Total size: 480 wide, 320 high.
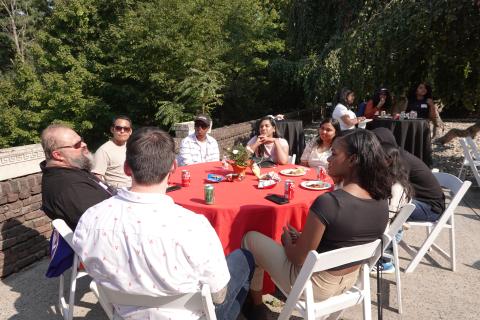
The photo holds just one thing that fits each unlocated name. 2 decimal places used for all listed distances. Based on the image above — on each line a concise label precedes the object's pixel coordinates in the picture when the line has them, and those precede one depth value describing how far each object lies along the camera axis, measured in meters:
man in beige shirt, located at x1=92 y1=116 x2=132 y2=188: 3.79
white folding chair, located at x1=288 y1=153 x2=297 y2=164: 4.54
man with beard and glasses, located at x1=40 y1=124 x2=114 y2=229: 2.44
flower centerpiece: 3.06
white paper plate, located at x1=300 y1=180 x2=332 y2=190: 2.88
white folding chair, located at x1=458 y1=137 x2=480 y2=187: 5.14
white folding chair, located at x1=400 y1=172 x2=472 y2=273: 2.91
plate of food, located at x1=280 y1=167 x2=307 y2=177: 3.39
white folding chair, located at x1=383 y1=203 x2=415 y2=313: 2.25
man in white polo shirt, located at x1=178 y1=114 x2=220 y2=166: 4.47
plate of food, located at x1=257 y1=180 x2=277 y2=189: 2.92
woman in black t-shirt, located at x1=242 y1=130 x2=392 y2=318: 1.90
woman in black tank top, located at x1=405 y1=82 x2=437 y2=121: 7.29
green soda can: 2.51
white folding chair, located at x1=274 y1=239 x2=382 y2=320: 1.80
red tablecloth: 2.45
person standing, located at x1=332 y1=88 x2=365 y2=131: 6.66
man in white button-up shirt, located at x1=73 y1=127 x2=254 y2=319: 1.42
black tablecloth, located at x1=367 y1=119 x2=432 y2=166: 6.32
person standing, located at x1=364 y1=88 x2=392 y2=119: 8.12
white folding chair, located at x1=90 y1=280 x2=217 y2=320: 1.50
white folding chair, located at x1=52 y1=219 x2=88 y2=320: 2.15
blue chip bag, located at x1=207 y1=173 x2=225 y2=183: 3.17
